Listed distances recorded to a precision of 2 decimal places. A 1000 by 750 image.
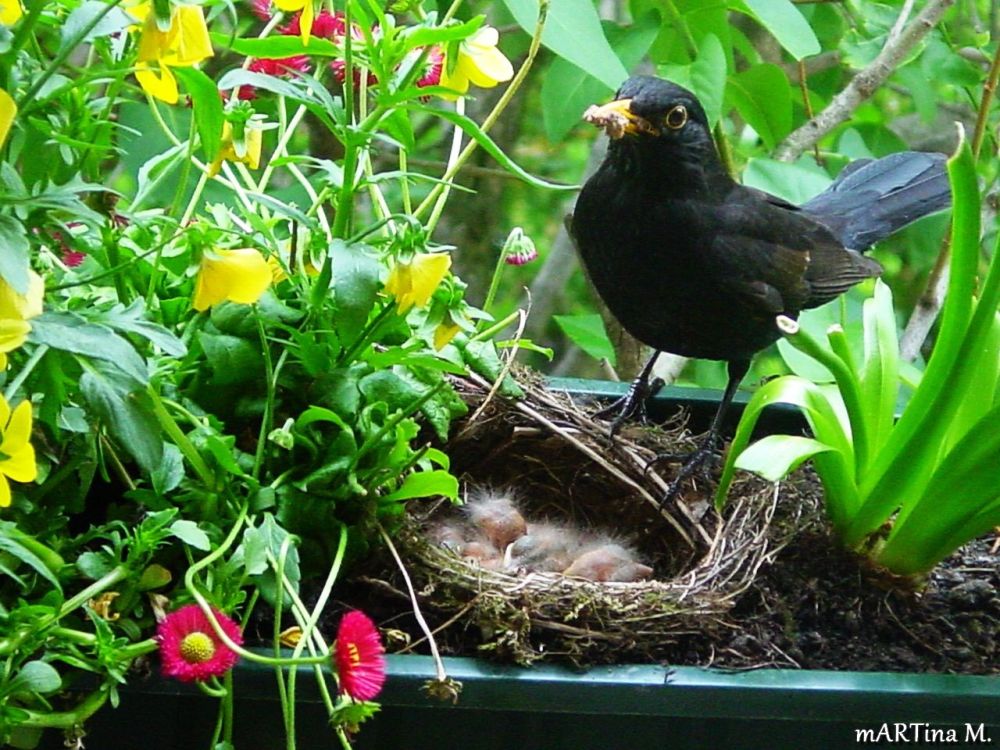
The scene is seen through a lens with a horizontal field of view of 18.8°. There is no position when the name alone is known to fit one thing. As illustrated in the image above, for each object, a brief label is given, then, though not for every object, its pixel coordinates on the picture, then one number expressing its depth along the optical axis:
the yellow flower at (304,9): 1.30
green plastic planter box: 1.29
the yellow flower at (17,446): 1.17
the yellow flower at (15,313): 1.16
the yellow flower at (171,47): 1.22
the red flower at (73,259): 1.40
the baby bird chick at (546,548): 1.51
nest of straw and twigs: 1.36
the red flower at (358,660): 1.21
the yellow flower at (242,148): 1.33
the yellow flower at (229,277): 1.26
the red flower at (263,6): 1.46
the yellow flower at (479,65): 1.32
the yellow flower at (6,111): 1.14
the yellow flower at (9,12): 1.19
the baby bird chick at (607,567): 1.48
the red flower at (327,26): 1.41
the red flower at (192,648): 1.20
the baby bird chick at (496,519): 1.53
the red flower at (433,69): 1.34
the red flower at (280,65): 1.40
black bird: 1.62
